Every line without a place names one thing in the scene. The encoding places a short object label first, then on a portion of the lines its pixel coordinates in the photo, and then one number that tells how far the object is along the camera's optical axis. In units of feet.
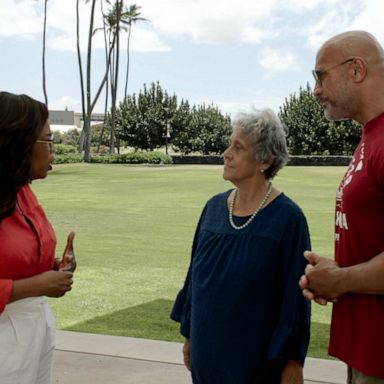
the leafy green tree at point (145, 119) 240.94
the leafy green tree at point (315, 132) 214.69
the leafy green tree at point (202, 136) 239.09
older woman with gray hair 10.31
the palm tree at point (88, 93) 191.93
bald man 8.71
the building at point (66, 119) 461.49
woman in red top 9.20
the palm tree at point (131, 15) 283.65
